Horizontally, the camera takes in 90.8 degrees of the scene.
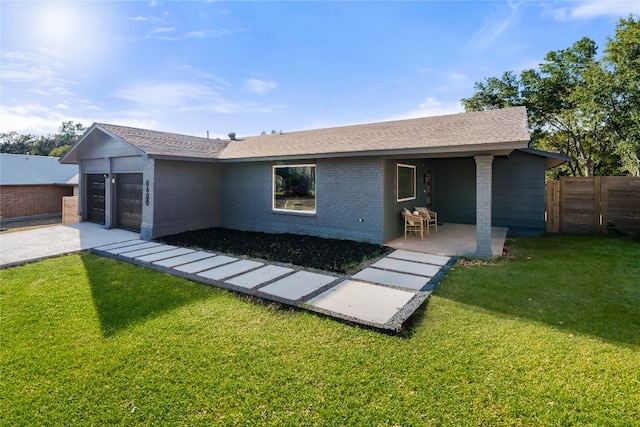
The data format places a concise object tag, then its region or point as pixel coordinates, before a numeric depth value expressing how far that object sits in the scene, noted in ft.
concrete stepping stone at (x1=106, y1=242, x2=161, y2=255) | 25.35
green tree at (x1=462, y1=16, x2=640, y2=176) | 44.55
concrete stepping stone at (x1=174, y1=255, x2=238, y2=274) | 20.04
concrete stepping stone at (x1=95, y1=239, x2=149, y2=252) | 26.45
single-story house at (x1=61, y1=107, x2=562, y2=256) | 25.94
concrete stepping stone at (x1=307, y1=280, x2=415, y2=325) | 13.26
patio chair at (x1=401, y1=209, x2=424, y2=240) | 29.11
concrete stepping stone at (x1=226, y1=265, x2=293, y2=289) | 17.29
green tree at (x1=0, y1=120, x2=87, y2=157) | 141.07
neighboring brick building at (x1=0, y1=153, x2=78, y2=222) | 63.27
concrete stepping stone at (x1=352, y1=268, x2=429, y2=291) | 17.01
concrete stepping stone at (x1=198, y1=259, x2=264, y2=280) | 18.74
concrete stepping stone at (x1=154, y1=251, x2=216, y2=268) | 21.34
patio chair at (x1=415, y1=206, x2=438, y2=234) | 31.21
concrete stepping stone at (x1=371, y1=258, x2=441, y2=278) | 19.20
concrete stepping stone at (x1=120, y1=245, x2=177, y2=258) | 23.98
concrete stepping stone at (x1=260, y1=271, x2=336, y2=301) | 15.75
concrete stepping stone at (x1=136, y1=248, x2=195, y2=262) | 22.70
